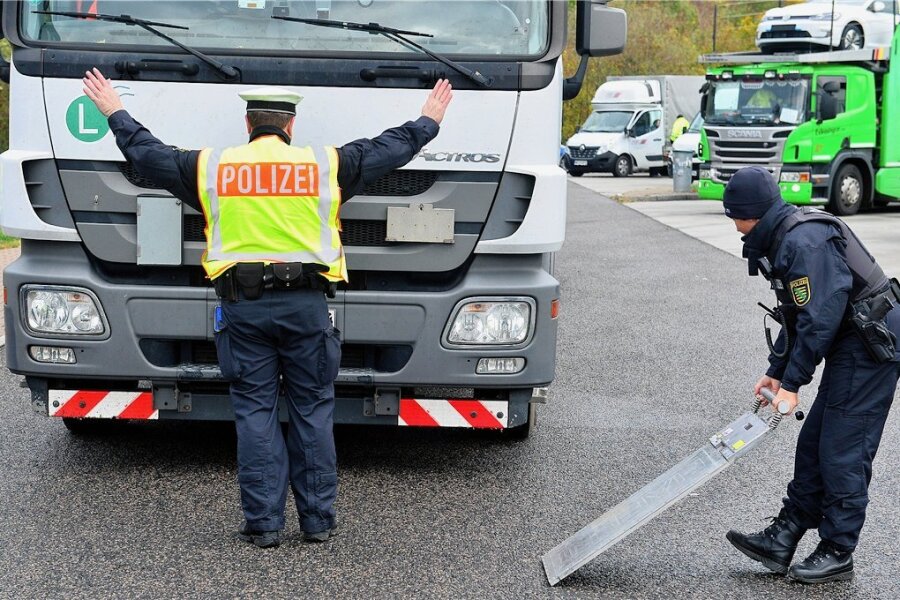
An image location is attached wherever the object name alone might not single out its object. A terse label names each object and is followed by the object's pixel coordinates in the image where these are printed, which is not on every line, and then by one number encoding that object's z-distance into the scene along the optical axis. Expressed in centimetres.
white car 2392
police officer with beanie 452
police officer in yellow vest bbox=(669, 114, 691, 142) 3531
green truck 2258
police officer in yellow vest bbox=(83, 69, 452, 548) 498
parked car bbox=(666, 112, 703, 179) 3075
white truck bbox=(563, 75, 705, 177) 3903
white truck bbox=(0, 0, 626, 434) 550
